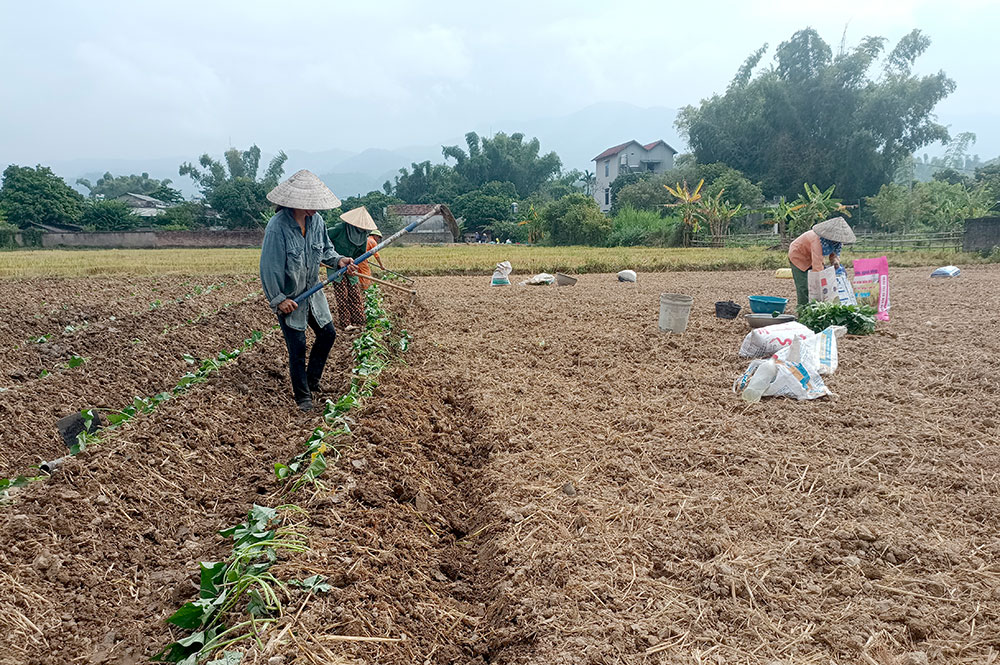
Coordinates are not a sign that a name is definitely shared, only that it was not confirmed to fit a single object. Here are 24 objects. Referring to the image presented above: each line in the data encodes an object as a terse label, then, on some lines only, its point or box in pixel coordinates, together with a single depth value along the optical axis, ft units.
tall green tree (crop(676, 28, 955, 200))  128.06
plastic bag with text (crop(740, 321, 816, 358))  18.84
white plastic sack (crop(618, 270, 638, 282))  45.86
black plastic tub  26.02
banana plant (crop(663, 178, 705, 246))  92.58
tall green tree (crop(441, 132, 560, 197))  213.46
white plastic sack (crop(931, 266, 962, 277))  41.75
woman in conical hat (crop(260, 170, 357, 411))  14.57
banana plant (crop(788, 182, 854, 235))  78.89
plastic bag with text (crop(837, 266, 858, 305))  22.97
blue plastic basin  23.90
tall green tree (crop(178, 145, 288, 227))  139.74
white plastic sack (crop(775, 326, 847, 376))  16.03
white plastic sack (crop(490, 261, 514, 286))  43.50
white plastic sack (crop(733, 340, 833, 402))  15.26
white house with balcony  181.78
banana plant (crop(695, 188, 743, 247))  92.27
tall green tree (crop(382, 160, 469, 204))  202.80
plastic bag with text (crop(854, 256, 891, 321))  23.81
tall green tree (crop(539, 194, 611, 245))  106.01
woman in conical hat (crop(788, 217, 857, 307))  22.57
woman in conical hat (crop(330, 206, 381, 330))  23.04
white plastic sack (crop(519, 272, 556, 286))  44.09
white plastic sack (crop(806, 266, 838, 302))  22.98
